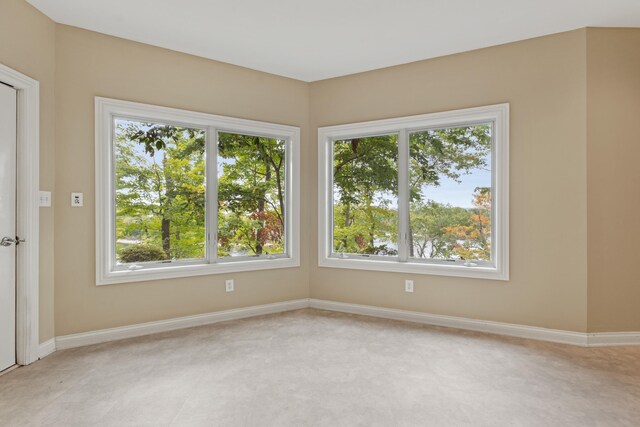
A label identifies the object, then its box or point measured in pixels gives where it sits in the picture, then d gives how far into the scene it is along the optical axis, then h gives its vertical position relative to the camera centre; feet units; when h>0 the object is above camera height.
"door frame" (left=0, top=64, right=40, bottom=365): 10.13 -0.16
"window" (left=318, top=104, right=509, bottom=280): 13.17 +0.63
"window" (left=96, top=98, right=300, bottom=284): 12.42 +0.64
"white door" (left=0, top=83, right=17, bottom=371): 9.64 -0.32
